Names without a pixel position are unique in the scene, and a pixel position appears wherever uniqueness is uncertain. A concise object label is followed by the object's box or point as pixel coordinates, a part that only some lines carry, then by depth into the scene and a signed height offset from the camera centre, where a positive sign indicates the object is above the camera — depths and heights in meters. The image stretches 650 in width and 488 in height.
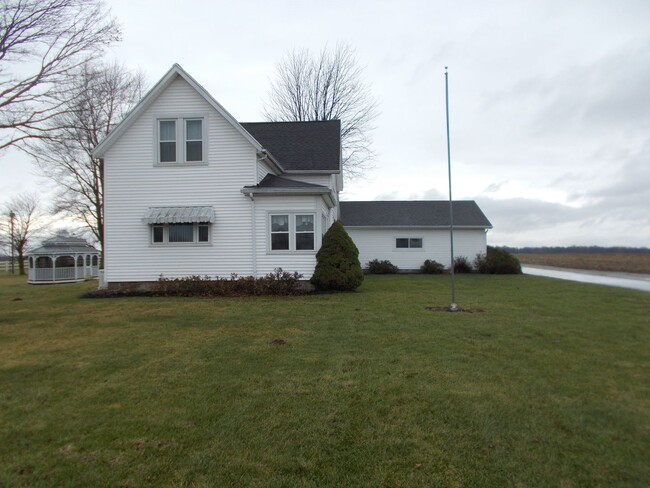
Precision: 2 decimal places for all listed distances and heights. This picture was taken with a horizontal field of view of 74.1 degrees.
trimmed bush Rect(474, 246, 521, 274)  25.64 -0.18
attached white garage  27.52 +1.55
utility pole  42.62 +4.41
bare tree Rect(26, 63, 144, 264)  24.59 +6.43
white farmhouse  15.20 +2.36
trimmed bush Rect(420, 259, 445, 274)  26.70 -0.36
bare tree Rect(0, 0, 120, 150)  11.20 +6.04
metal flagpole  10.86 +3.85
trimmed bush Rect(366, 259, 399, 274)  26.89 -0.29
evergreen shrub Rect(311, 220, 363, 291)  14.65 -0.01
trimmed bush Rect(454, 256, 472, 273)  27.17 -0.33
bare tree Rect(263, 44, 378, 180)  33.38 +13.07
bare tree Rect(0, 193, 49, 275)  42.66 +4.02
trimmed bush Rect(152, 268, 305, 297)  14.55 -0.69
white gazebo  27.03 +0.54
